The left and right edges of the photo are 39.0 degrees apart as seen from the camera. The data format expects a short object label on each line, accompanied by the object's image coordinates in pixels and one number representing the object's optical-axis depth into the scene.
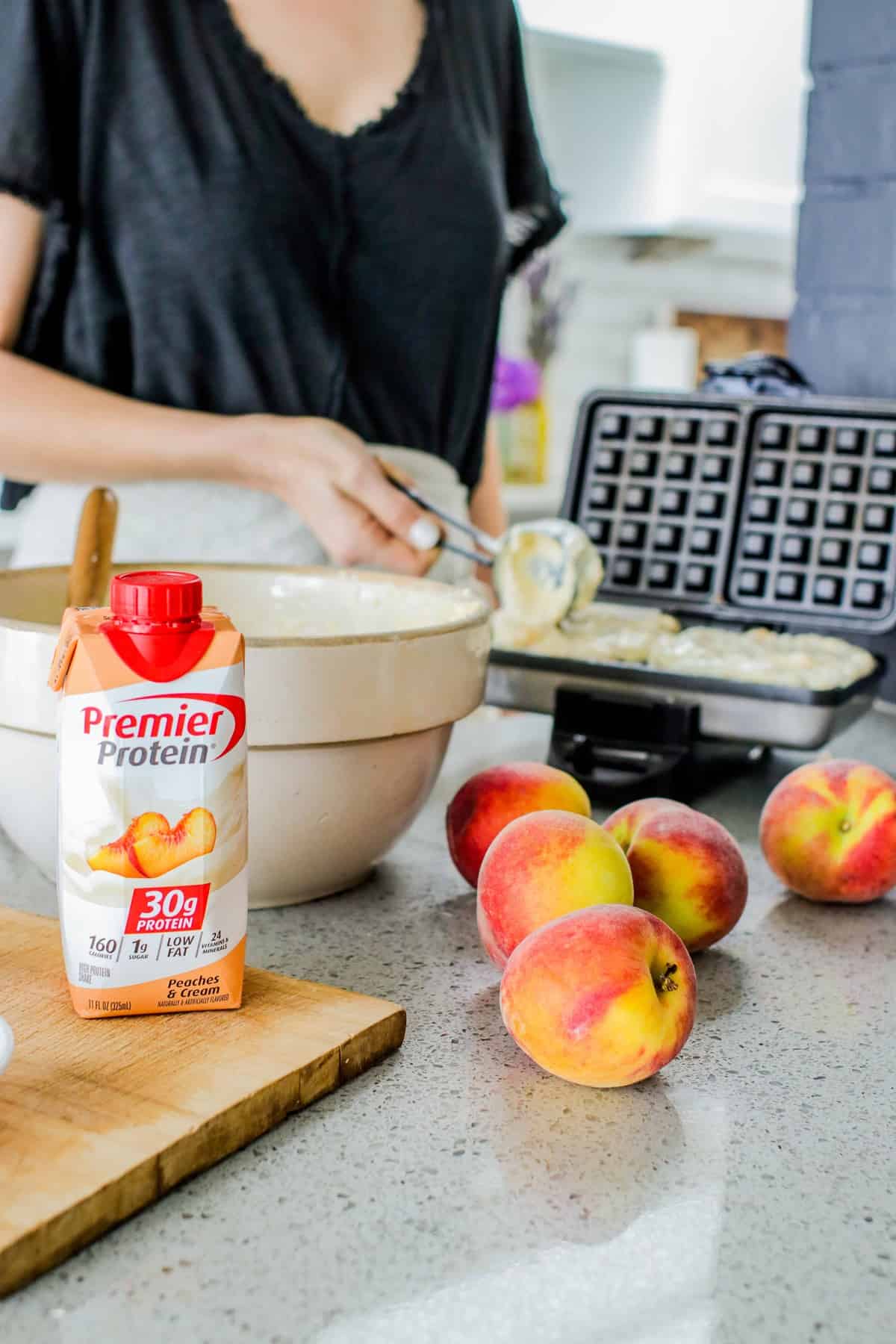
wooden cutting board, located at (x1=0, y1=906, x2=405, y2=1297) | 0.44
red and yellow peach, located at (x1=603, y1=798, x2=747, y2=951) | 0.69
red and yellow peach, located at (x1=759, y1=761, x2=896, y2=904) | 0.79
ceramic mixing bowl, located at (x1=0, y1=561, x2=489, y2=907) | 0.68
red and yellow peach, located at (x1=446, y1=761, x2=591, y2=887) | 0.75
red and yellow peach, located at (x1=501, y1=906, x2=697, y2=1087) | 0.54
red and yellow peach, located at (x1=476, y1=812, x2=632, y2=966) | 0.62
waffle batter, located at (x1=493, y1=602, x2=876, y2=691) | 1.08
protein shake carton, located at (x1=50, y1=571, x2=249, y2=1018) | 0.53
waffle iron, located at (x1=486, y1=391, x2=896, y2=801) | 1.33
